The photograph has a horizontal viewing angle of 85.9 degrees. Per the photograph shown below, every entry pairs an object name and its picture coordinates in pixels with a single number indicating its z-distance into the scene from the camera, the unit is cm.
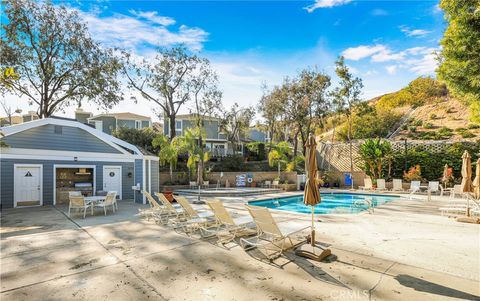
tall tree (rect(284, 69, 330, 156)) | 2486
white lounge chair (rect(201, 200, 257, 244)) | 621
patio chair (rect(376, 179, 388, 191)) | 1812
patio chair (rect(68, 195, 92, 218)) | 927
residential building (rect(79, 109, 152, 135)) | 3188
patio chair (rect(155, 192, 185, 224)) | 808
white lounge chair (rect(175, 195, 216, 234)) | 691
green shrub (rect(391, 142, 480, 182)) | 1850
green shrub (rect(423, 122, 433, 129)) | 3064
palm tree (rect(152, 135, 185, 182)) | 1914
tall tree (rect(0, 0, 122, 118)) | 1827
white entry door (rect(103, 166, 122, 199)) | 1398
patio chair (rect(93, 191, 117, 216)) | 990
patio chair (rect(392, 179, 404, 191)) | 1739
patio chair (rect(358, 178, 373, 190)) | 1946
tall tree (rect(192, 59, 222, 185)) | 2593
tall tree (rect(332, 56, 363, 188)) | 2217
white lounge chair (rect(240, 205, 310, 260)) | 509
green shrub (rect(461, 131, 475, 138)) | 2462
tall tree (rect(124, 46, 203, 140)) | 2447
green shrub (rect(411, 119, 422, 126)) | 3133
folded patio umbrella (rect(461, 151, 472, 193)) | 861
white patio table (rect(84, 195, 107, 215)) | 982
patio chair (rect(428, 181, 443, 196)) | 1507
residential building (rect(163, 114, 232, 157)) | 3306
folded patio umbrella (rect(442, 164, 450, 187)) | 1467
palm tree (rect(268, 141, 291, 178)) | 2170
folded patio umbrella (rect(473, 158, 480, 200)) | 861
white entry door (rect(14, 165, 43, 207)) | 1154
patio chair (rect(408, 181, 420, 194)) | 1509
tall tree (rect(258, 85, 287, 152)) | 2600
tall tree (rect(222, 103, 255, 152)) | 2897
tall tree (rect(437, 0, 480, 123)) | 647
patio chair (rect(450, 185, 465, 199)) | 1287
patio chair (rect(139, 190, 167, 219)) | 854
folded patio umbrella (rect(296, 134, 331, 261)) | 544
